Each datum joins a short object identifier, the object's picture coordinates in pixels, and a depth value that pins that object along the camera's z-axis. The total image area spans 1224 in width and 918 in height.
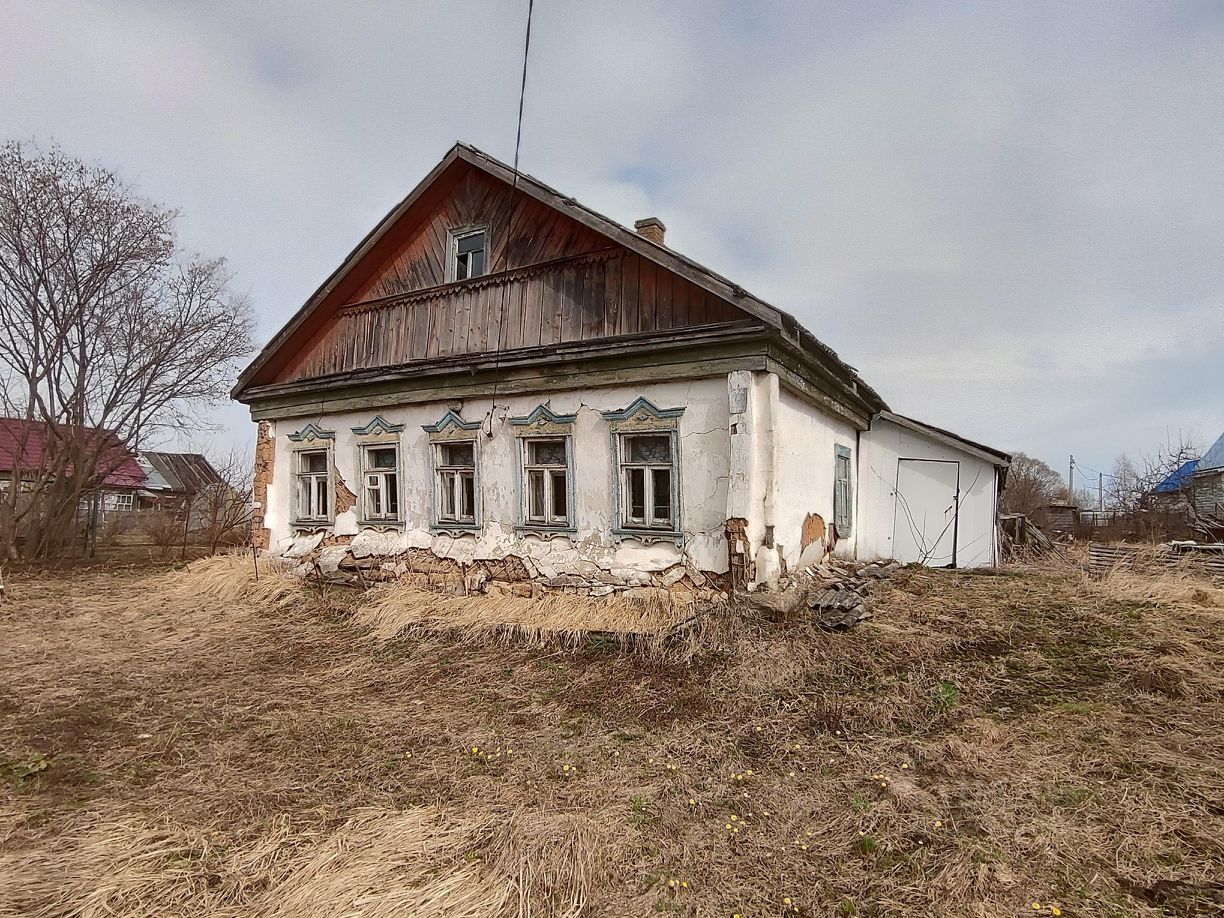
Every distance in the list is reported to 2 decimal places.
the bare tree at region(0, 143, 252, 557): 14.77
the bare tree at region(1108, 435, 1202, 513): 16.62
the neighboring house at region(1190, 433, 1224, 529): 17.36
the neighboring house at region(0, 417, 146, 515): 15.22
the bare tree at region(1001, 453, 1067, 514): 22.52
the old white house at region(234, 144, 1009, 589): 7.31
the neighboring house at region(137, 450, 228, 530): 19.56
